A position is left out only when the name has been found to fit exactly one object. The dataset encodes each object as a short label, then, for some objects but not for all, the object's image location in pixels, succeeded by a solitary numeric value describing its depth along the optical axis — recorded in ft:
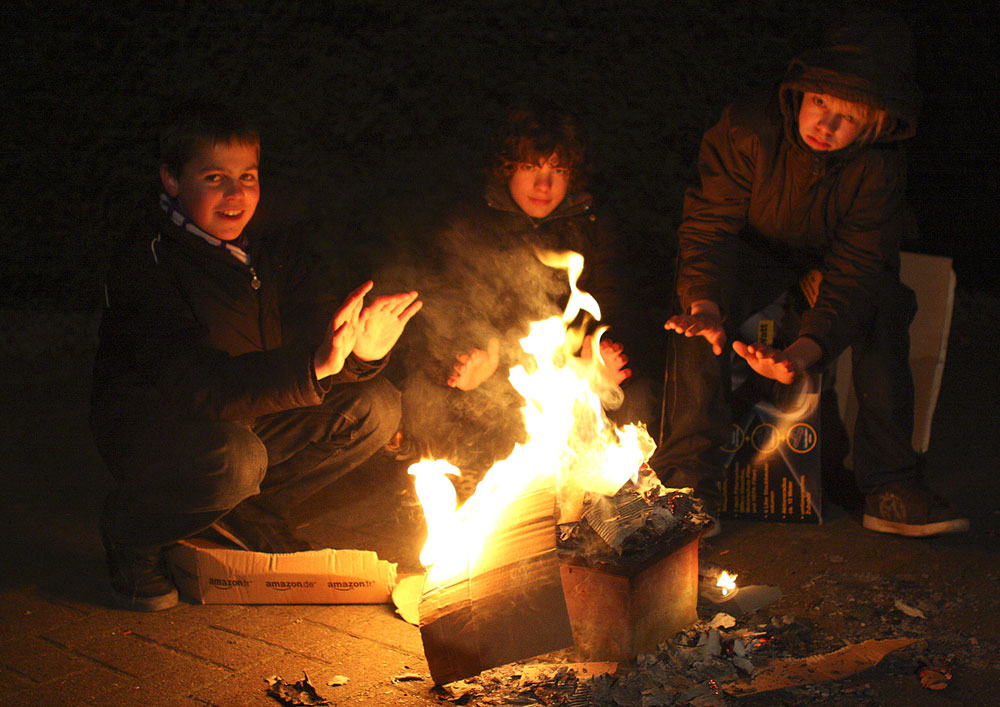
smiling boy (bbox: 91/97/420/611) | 10.55
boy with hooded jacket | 12.32
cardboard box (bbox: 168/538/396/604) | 10.80
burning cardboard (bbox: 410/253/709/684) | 8.78
